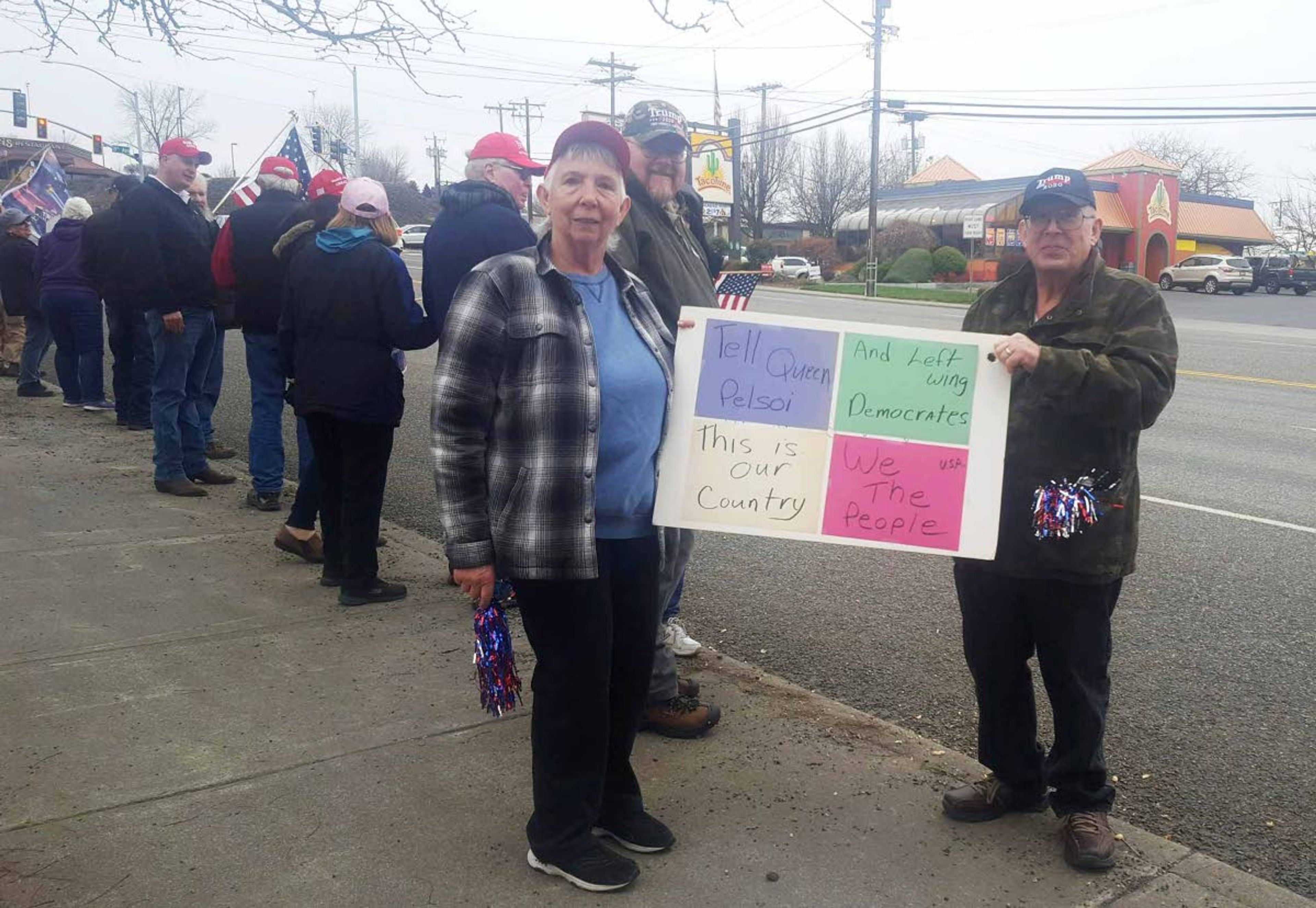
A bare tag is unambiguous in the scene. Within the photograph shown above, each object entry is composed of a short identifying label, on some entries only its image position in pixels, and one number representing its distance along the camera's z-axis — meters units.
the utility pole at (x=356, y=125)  50.51
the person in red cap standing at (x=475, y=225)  4.96
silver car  44.84
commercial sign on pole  59.62
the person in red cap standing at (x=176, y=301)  7.59
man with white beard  3.87
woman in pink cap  5.32
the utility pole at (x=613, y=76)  47.22
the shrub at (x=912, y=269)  46.94
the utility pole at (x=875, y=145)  37.88
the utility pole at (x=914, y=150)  87.44
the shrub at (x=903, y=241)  52.75
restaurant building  49.59
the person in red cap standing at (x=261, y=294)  6.82
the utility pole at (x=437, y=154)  90.69
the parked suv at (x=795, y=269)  51.94
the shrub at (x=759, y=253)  55.81
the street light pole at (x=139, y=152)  29.31
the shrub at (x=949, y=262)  47.69
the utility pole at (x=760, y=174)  75.19
